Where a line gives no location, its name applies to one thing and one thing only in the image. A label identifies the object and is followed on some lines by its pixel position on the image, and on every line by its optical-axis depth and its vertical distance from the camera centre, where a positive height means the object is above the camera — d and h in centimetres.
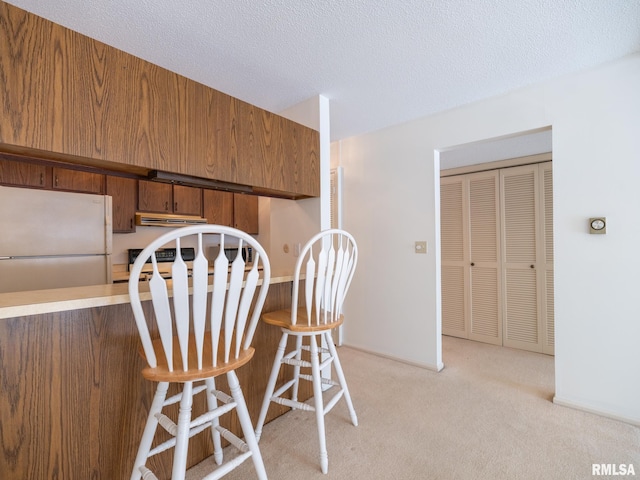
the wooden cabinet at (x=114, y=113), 108 +60
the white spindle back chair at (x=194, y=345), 100 -37
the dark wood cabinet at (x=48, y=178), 245 +61
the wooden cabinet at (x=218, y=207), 373 +48
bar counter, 103 -54
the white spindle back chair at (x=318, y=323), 149 -42
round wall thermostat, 189 +10
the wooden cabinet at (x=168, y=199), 326 +53
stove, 329 -11
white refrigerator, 219 +6
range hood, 320 +29
